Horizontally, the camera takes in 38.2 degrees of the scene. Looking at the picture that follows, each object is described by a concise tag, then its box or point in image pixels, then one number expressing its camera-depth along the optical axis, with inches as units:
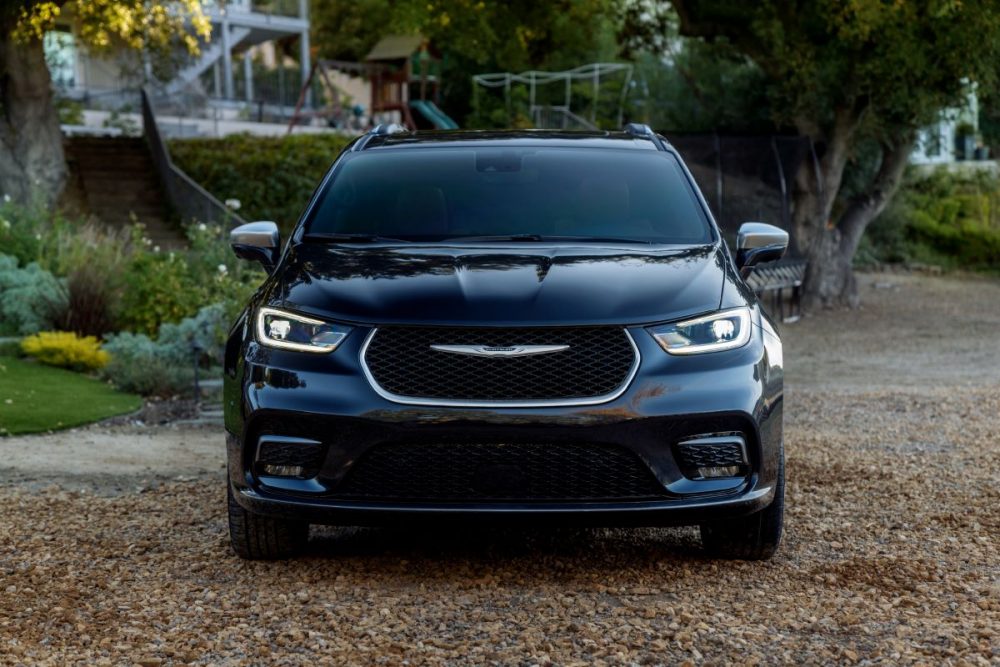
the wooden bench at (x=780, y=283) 784.3
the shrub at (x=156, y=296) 528.4
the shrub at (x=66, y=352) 489.7
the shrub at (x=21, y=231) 604.4
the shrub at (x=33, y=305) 528.7
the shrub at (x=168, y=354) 461.7
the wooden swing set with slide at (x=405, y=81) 1544.0
